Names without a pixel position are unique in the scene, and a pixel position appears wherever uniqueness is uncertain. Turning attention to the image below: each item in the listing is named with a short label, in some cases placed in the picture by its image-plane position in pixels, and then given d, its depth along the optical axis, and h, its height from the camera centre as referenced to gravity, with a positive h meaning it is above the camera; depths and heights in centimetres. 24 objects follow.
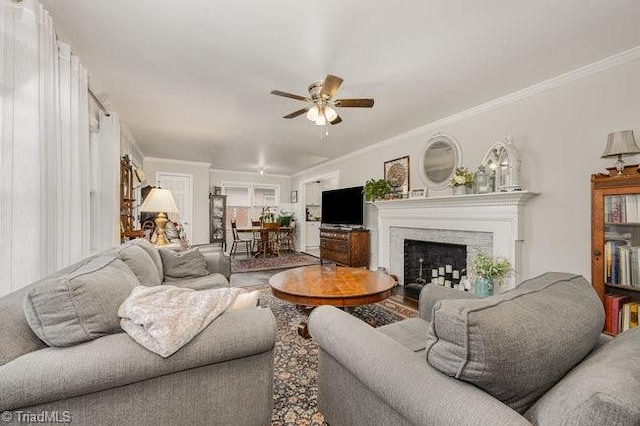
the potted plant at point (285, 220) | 768 -18
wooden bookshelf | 201 -24
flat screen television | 519 +14
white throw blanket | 99 -40
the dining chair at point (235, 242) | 683 -77
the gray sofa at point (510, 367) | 60 -40
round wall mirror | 356 +72
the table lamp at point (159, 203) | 336 +14
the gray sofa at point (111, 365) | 88 -52
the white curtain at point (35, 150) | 135 +36
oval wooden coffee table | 209 -63
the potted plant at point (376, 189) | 444 +39
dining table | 694 -66
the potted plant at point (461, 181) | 318 +38
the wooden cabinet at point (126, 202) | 362 +17
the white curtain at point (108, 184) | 295 +33
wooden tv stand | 497 -63
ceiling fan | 223 +98
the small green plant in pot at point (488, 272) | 280 -61
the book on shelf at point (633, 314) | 200 -74
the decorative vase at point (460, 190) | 324 +28
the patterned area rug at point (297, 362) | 151 -109
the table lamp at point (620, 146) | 205 +51
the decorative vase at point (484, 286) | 280 -75
